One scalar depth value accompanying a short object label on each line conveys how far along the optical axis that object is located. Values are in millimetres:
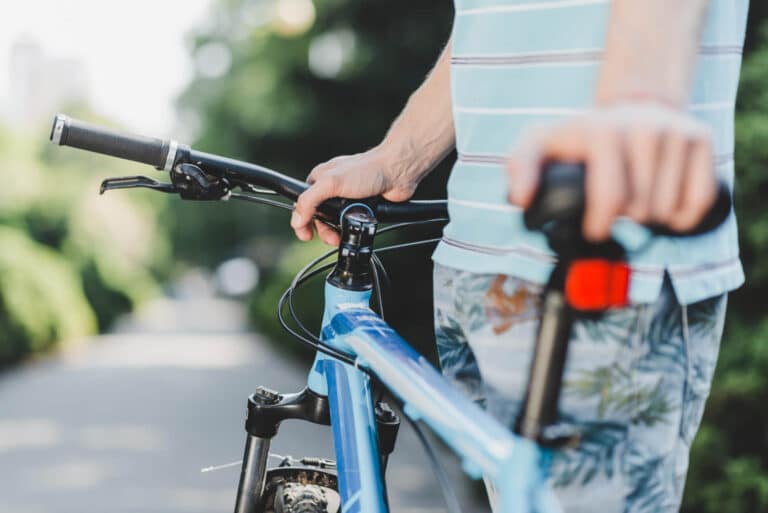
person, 1021
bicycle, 773
